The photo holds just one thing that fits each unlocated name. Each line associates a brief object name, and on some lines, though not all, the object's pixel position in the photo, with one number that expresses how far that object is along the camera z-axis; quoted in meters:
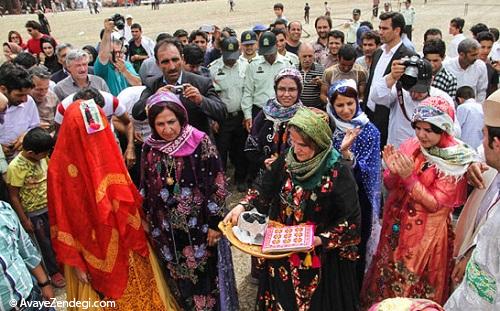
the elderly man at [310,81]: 5.49
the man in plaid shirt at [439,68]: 4.59
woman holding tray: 2.68
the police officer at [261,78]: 5.55
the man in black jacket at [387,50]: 4.81
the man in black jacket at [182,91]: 3.87
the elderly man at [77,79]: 4.65
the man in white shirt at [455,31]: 8.42
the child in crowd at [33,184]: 3.50
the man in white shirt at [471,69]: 5.68
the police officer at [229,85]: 5.79
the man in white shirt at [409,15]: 15.78
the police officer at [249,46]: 6.42
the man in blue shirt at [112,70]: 5.58
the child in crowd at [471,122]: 4.23
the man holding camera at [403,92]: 3.71
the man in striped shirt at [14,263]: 2.22
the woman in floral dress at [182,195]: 3.06
